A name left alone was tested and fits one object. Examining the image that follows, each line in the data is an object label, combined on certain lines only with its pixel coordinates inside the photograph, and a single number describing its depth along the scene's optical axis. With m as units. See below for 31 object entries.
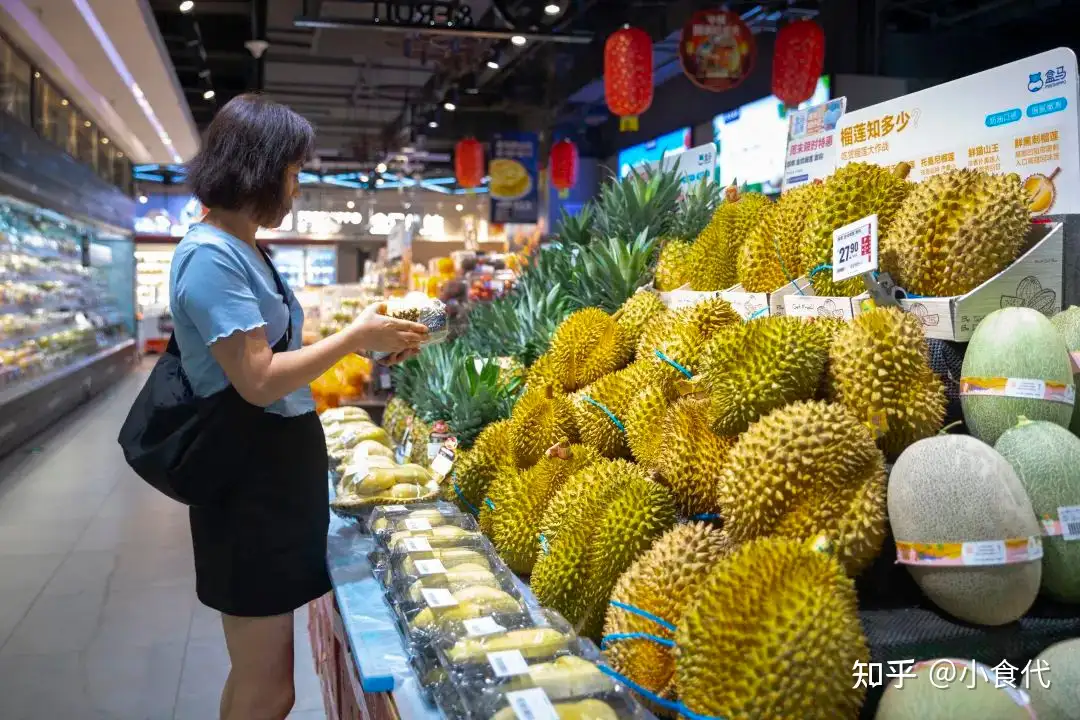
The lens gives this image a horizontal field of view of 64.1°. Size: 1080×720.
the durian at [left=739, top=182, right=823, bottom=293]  1.94
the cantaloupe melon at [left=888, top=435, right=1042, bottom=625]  1.28
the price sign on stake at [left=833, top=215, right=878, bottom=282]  1.59
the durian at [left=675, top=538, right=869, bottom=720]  1.09
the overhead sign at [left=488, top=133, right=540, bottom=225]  15.42
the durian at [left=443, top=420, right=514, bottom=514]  2.39
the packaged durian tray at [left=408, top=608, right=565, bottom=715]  1.42
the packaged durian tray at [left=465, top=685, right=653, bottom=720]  1.19
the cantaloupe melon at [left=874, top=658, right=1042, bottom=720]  1.12
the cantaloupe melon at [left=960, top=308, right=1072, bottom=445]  1.47
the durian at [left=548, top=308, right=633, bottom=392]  2.32
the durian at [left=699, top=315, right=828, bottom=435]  1.53
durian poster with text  1.68
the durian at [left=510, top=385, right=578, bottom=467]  2.23
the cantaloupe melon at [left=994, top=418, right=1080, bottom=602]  1.36
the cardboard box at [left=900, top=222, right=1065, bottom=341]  1.62
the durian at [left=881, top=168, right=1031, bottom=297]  1.60
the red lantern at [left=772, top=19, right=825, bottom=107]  7.02
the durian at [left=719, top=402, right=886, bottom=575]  1.37
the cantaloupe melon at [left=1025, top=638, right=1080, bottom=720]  1.24
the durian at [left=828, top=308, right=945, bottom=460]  1.48
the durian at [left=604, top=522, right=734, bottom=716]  1.37
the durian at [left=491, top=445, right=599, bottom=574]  2.00
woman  1.67
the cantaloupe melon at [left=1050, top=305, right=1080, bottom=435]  1.58
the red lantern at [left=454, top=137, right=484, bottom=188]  14.27
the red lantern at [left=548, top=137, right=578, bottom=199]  13.85
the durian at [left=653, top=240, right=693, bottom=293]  2.46
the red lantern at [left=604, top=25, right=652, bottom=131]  7.90
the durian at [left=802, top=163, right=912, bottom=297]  1.77
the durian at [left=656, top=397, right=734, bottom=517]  1.65
